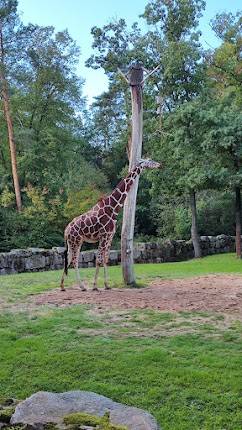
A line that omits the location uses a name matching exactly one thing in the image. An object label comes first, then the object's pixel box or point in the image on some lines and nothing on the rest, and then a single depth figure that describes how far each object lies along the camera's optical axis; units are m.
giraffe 9.73
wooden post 10.04
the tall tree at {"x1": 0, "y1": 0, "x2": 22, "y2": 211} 22.41
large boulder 3.29
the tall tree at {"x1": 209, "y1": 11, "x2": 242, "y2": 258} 16.88
